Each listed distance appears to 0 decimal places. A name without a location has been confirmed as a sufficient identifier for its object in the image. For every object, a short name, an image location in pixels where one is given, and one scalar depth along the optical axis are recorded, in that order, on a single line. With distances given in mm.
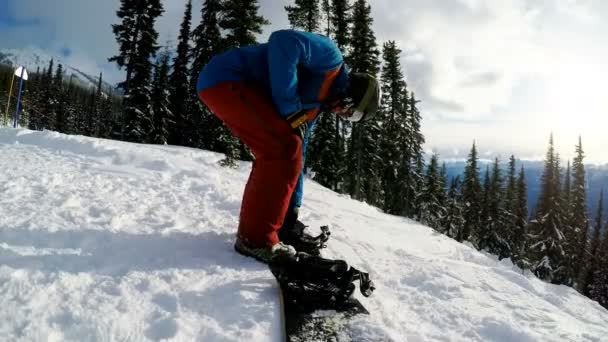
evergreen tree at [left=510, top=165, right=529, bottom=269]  39469
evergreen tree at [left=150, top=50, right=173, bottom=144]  32906
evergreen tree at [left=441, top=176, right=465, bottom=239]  45656
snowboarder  2879
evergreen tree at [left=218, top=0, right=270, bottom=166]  17594
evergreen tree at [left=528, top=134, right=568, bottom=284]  33375
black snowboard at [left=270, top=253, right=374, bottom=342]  2193
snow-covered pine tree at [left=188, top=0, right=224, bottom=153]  24391
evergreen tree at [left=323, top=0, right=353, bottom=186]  27000
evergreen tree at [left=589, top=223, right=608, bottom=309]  37725
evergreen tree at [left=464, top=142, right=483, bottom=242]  48406
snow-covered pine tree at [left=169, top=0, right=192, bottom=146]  34281
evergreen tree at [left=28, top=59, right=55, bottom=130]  61812
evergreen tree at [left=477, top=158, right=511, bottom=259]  45031
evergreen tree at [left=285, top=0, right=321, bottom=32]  26156
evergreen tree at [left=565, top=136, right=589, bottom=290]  38062
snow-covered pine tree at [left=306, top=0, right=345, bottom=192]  27547
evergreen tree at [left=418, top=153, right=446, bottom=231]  41906
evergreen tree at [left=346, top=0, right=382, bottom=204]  26344
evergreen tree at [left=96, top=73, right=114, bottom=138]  63938
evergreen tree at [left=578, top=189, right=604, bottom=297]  40312
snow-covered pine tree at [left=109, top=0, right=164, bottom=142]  26016
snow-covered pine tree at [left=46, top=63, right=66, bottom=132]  59906
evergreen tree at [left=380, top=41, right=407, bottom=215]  31828
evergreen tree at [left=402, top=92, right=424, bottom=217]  35031
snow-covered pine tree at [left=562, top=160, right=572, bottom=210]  38206
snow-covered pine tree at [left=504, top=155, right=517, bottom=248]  45812
